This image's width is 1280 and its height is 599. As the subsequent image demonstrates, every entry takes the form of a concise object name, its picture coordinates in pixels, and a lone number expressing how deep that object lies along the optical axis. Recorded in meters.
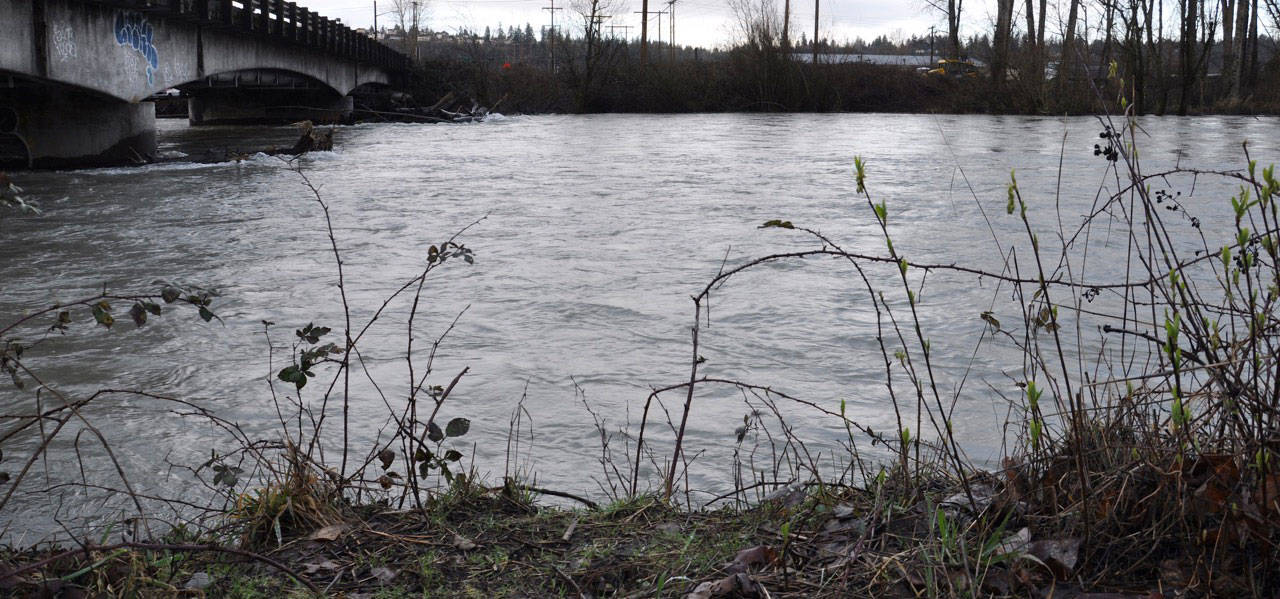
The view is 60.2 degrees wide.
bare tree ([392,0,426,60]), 81.49
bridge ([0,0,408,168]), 14.08
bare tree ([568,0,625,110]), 46.25
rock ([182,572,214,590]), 2.45
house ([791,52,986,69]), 52.02
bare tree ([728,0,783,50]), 43.47
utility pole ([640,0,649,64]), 51.01
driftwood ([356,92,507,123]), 35.44
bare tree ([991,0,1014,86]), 38.31
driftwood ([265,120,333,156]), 18.94
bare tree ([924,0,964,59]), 46.16
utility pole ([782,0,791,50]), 43.66
